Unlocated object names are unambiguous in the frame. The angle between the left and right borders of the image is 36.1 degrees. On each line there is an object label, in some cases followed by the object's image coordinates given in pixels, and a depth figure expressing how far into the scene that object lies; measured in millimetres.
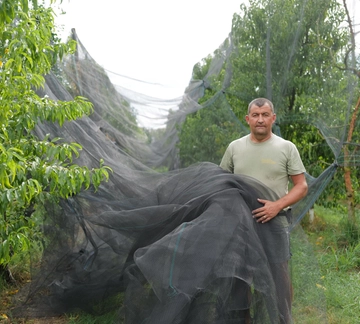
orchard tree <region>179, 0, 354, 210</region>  5664
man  3388
